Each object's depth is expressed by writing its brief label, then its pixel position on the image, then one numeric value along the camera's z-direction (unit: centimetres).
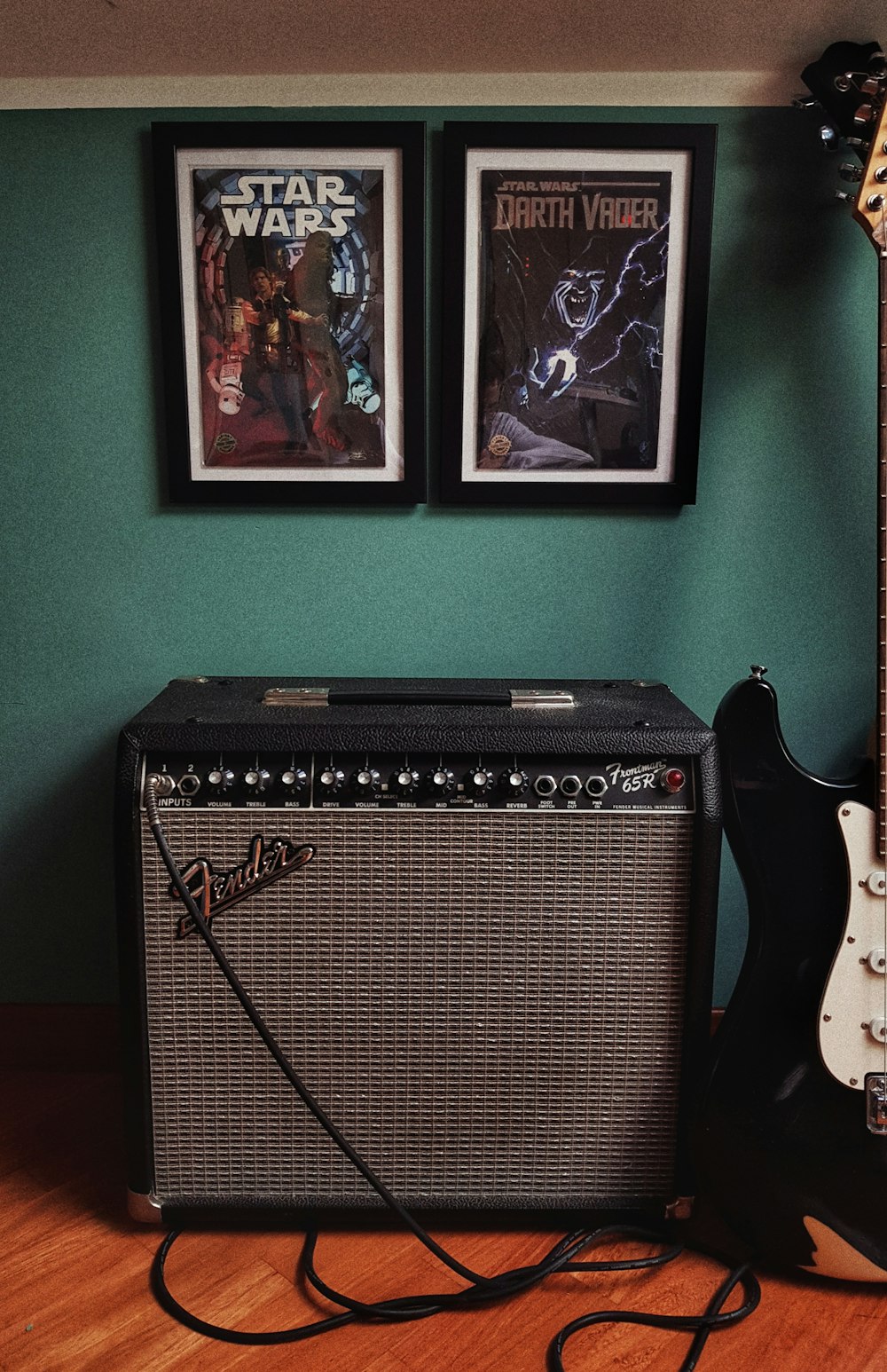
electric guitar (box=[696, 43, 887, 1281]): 123
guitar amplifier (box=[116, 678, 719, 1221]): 125
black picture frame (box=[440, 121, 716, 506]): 144
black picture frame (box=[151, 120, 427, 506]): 145
